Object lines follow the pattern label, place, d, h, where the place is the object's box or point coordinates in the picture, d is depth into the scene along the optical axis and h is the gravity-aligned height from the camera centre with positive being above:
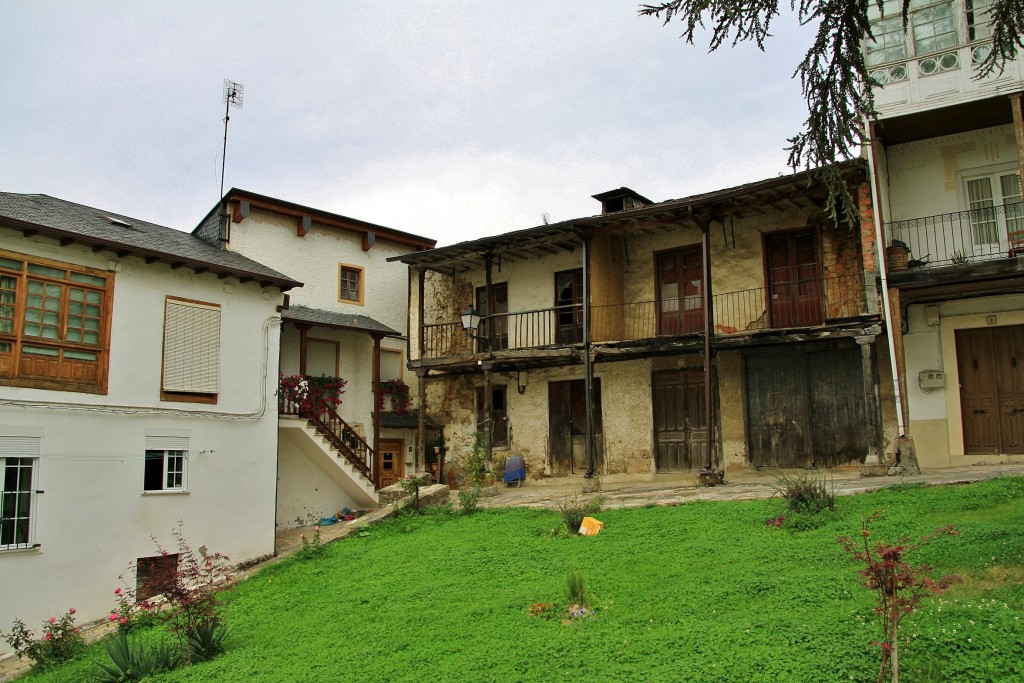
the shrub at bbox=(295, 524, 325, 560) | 13.51 -1.60
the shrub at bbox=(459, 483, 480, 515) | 14.66 -0.93
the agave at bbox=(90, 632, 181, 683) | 8.55 -2.15
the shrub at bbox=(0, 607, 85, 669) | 10.62 -2.45
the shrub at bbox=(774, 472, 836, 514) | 10.52 -0.68
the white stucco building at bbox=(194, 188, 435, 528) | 18.27 +2.95
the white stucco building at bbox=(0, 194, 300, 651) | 12.52 +0.90
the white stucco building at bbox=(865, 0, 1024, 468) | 14.09 +3.88
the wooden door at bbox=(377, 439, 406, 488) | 21.93 -0.31
